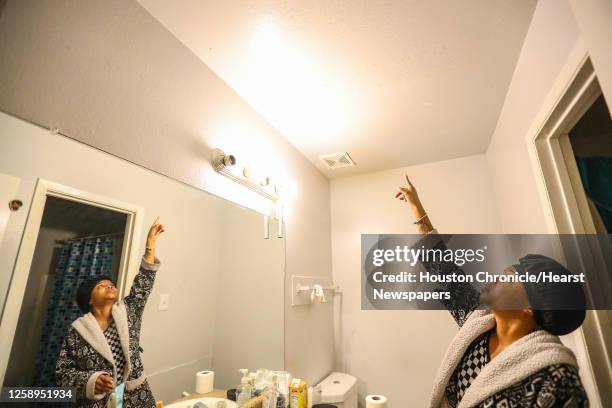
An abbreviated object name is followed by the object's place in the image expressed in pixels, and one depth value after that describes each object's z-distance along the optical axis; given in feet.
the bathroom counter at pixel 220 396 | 3.48
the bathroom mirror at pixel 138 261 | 2.16
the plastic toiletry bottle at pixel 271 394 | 4.09
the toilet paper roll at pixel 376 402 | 4.96
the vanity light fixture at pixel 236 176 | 4.14
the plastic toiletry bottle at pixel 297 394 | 4.42
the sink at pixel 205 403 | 3.30
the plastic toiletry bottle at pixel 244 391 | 3.96
